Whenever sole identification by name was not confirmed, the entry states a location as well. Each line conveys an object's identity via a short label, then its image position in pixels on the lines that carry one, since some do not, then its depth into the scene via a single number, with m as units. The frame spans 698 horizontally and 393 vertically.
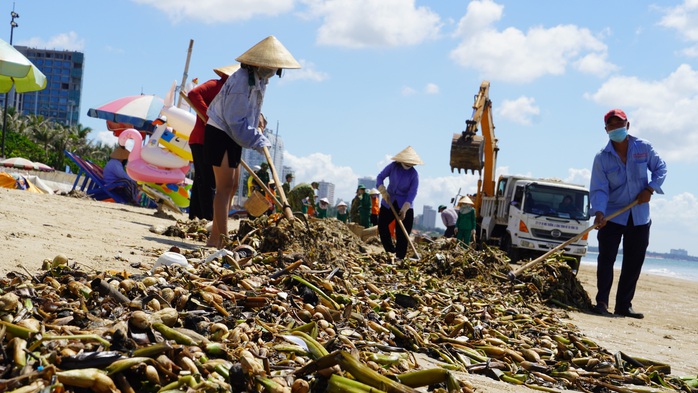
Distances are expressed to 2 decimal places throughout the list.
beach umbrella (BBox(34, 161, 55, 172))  43.36
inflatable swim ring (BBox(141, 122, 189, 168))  16.81
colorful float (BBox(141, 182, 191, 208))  18.17
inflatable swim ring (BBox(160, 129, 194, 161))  16.69
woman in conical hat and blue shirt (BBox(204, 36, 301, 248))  6.75
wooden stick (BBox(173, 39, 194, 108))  18.51
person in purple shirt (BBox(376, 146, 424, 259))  9.52
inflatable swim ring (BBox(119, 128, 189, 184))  17.31
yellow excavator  18.27
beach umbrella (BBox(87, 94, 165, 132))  20.84
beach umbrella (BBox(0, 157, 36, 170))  41.69
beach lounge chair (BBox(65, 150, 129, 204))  19.28
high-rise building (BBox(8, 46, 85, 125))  154.70
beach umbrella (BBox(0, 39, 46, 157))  12.56
